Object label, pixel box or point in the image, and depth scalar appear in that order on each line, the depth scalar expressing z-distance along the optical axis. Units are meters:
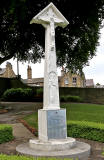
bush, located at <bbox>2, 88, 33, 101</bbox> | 17.49
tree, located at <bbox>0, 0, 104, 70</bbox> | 10.27
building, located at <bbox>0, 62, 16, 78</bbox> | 35.42
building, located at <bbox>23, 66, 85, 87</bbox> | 37.99
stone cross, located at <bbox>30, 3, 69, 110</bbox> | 5.78
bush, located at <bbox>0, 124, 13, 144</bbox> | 6.44
